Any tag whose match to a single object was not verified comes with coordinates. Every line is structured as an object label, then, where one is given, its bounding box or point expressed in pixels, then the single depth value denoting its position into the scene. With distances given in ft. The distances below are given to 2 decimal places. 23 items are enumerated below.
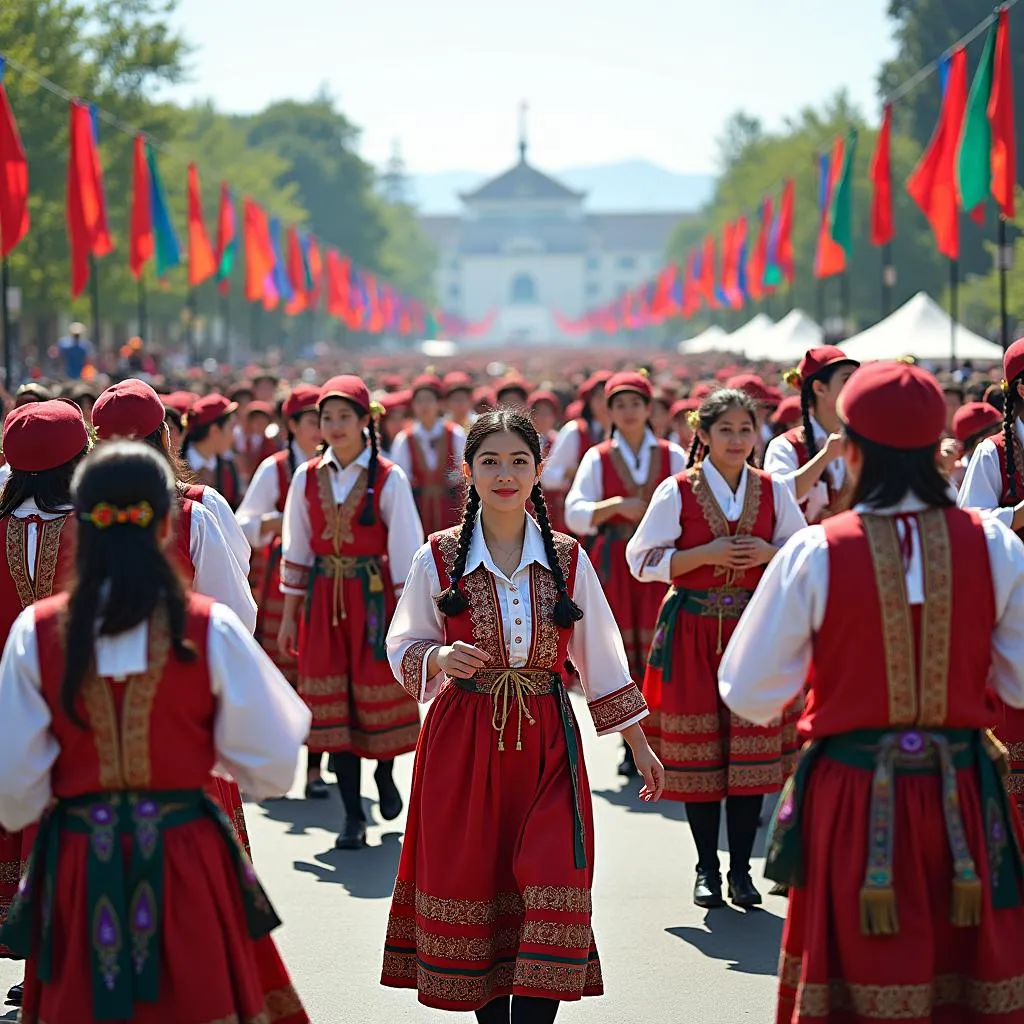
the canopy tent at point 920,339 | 65.87
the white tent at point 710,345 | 120.61
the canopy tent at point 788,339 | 97.14
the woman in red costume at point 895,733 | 11.77
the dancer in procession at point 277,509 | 27.71
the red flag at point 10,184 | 50.19
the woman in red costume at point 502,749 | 14.48
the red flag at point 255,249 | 112.88
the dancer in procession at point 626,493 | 26.89
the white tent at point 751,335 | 108.69
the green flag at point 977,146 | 52.06
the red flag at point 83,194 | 63.00
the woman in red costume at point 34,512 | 15.69
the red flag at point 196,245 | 92.94
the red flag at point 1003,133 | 49.42
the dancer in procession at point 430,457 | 36.94
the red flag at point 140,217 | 76.48
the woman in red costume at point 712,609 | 20.21
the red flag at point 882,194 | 72.13
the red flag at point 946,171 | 55.67
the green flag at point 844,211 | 81.05
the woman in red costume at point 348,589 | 23.72
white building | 500.74
